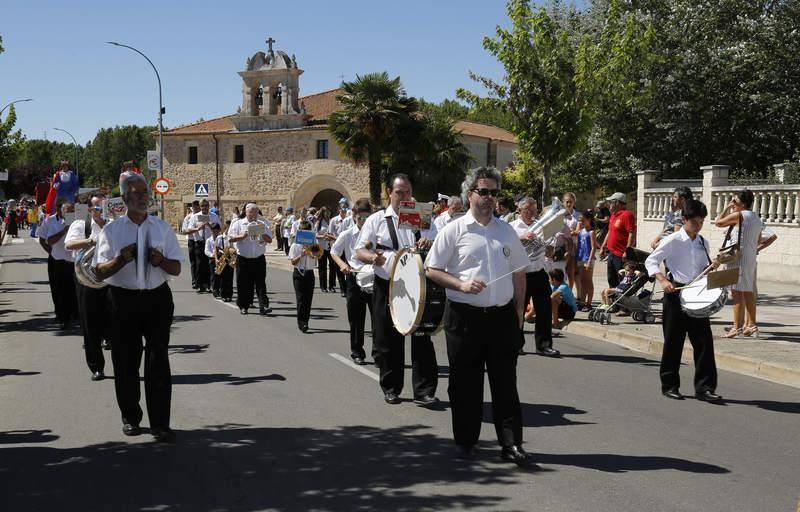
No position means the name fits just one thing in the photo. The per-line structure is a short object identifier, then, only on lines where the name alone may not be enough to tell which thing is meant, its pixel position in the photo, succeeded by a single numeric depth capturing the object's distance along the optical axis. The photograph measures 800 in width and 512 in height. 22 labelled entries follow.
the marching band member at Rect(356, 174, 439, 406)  7.60
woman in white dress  10.91
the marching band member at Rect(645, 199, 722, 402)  7.83
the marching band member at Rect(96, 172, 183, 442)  6.29
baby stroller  12.70
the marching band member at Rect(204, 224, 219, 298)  17.92
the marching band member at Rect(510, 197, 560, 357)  10.46
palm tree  43.53
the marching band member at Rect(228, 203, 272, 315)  14.35
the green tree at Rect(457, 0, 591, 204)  16.38
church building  59.97
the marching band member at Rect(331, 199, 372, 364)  9.38
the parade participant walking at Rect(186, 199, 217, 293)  18.25
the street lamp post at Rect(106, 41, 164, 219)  38.60
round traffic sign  33.91
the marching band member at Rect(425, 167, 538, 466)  5.79
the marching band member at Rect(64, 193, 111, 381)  8.80
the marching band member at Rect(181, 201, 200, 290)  18.34
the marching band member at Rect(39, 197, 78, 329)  11.99
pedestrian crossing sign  33.09
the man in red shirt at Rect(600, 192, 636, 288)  14.13
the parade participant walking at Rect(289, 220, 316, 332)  12.71
